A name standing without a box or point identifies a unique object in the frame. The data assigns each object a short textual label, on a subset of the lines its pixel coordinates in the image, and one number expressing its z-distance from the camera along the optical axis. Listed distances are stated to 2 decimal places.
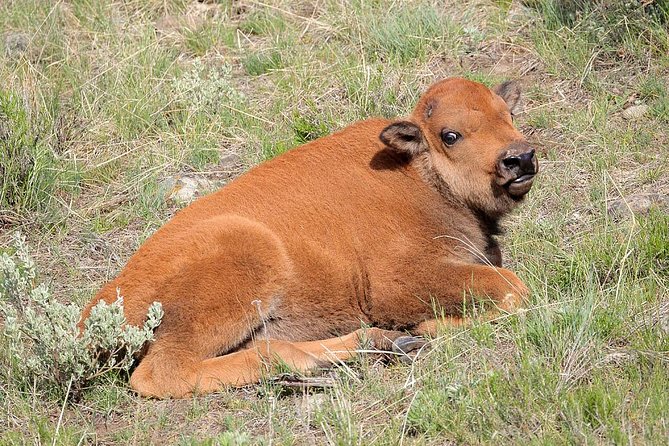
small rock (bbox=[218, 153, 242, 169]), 18.73
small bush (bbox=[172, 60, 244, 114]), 19.97
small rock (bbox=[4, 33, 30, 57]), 22.06
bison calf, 12.64
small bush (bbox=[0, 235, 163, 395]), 12.04
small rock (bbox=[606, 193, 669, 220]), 15.40
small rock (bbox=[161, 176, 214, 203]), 17.85
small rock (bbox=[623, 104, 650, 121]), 18.30
